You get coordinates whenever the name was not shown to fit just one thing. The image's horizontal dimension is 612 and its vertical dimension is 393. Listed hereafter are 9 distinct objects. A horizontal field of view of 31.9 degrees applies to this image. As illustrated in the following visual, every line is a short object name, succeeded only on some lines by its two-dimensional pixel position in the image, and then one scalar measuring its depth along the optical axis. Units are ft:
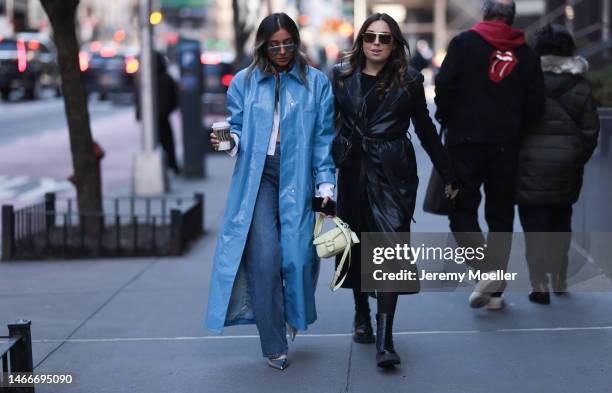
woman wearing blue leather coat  17.30
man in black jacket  20.65
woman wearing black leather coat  17.60
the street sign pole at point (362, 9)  213.23
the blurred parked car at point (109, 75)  129.59
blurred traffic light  42.80
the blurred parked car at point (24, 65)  121.39
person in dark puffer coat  21.42
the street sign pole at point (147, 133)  42.06
